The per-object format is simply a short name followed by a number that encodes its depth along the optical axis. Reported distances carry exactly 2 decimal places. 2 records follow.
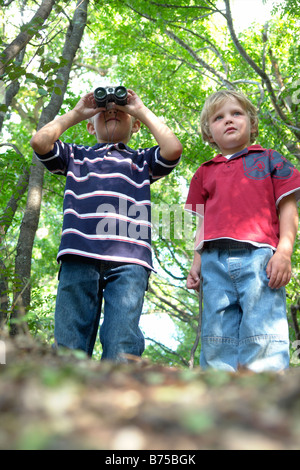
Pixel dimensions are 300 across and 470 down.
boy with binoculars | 2.42
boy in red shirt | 2.34
